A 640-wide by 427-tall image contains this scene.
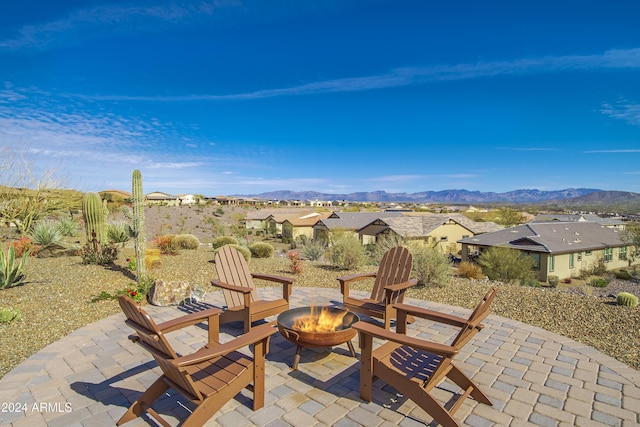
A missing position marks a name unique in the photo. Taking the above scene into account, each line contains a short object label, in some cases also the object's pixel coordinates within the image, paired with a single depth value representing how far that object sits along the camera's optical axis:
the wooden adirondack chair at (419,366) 2.45
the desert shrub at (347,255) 9.60
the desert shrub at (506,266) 16.34
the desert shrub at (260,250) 12.69
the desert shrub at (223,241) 13.62
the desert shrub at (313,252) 13.33
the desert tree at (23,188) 12.60
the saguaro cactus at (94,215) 9.66
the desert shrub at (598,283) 17.37
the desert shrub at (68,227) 12.94
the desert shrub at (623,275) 20.67
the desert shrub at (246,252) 10.94
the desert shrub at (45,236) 10.29
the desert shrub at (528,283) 14.04
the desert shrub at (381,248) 12.63
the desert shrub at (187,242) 13.12
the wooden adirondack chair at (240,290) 4.18
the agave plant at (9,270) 6.00
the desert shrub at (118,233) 11.51
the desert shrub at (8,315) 4.54
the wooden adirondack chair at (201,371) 2.24
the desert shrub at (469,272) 12.95
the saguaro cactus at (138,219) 7.24
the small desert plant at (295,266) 8.71
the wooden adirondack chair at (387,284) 4.19
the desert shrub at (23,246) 8.93
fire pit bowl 3.24
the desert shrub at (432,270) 7.33
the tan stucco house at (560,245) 21.69
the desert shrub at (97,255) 8.35
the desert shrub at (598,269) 24.16
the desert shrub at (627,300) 5.78
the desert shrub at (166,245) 10.95
